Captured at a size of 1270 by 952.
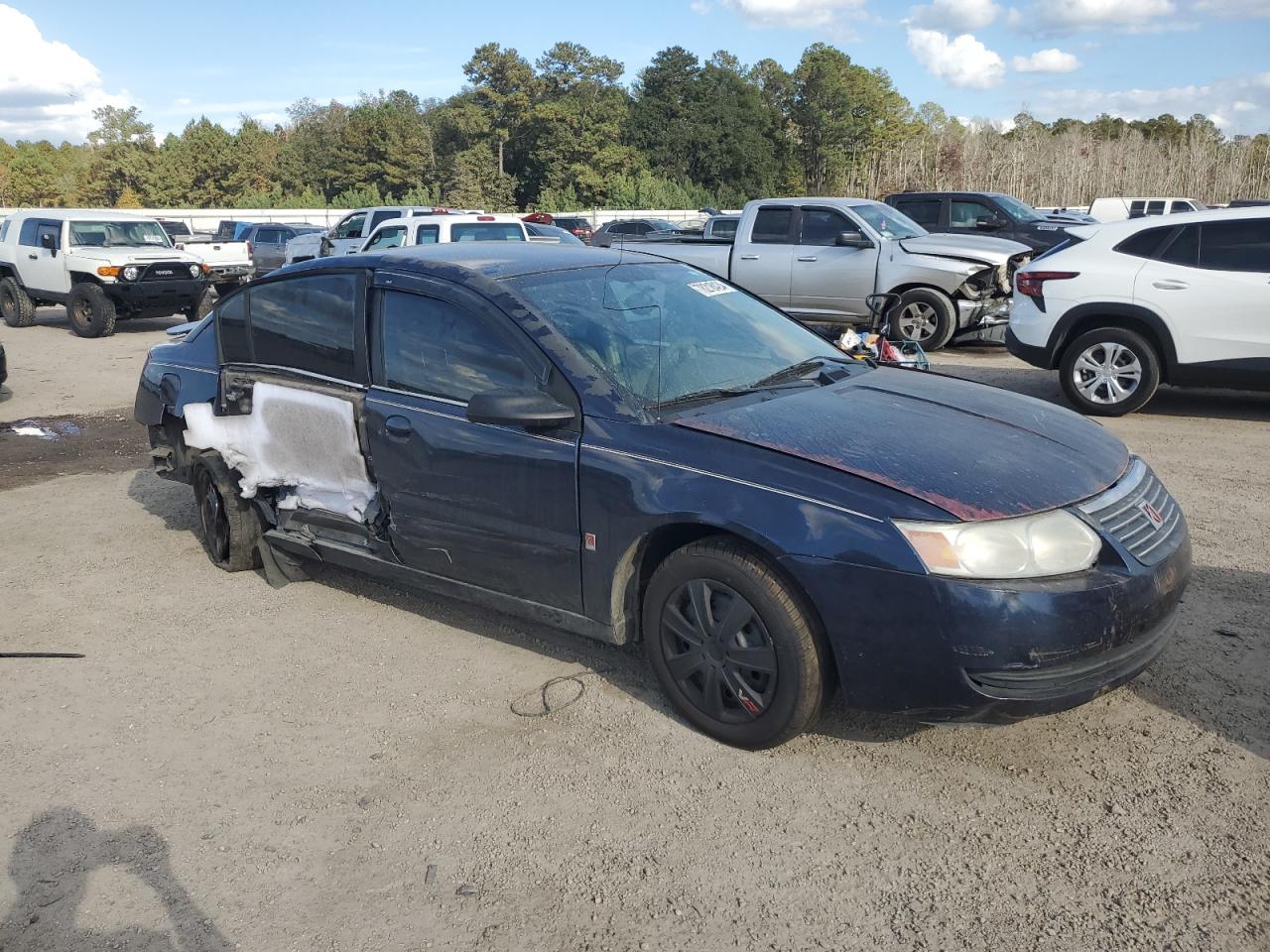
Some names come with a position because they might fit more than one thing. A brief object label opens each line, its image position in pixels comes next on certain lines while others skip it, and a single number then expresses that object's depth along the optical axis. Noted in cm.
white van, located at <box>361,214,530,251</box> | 1469
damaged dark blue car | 307
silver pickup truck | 1208
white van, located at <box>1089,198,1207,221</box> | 2954
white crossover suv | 790
